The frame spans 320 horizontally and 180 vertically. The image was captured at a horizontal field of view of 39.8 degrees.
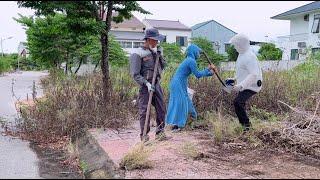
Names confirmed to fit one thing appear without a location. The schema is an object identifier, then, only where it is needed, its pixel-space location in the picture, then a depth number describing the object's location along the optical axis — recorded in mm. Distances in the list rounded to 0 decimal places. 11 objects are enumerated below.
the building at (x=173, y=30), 59562
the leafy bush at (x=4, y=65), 46941
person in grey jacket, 6582
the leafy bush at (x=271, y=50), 33406
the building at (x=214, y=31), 59375
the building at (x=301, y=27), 36906
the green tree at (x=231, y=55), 39288
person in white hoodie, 6984
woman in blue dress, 7641
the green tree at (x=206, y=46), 33812
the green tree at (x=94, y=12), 8227
